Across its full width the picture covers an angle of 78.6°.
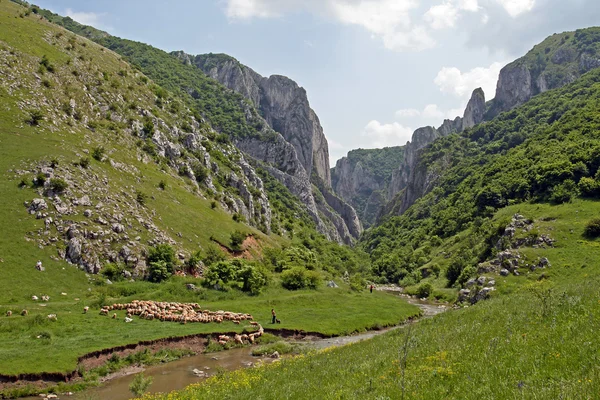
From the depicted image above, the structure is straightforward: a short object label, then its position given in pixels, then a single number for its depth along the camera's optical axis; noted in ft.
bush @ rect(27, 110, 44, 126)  211.57
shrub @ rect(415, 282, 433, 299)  288.51
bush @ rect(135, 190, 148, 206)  207.53
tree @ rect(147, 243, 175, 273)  176.35
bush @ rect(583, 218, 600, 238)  212.02
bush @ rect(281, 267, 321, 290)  209.67
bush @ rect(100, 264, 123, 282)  158.81
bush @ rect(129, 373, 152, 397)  72.59
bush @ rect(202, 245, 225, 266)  203.41
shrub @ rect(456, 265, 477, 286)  263.72
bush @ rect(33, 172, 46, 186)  168.76
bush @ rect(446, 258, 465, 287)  302.86
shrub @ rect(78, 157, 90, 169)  195.62
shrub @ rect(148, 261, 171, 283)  170.60
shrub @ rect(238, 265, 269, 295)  184.85
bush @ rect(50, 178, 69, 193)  169.48
